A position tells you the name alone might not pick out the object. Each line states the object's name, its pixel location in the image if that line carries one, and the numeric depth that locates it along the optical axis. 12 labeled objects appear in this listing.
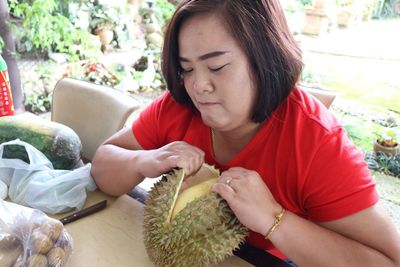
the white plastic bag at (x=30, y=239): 0.70
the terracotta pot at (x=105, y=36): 4.52
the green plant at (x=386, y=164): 2.97
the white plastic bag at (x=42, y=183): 0.98
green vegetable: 1.09
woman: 0.79
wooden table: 0.81
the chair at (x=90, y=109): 1.31
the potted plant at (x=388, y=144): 3.00
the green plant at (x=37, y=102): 3.66
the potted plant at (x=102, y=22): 4.40
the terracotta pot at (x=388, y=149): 3.00
